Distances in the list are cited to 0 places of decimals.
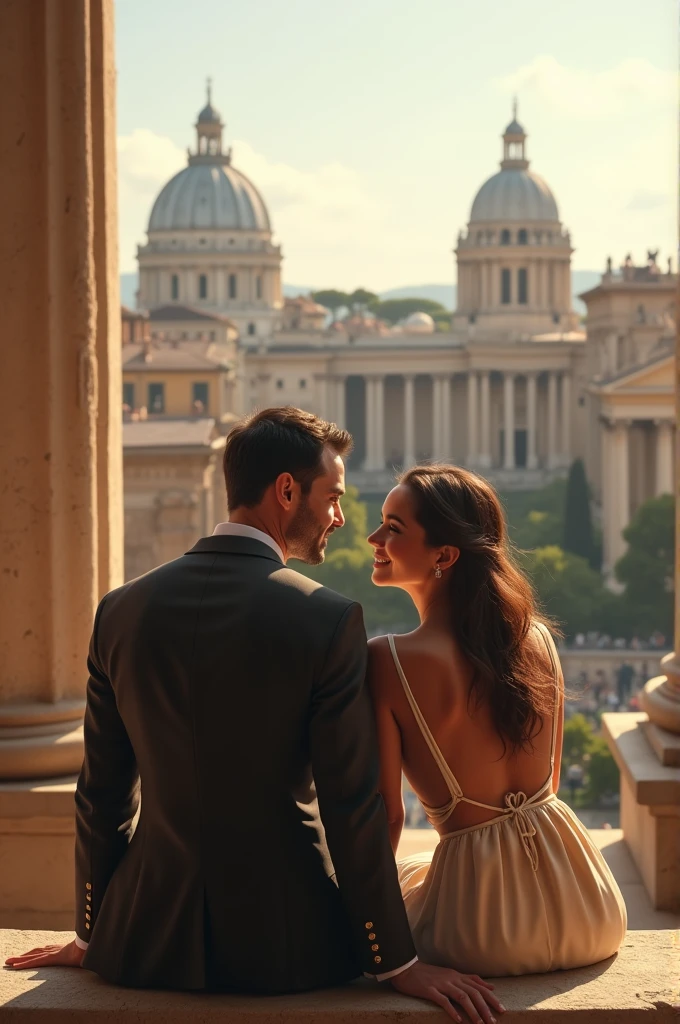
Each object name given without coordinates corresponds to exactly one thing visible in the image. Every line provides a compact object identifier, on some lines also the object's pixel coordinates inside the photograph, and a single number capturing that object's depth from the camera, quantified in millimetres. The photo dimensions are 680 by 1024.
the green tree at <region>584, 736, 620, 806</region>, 24984
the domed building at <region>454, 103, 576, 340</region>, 108188
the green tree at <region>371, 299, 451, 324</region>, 159750
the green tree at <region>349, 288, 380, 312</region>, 157125
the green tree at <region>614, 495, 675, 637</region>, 44062
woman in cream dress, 3883
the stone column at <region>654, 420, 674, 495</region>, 58531
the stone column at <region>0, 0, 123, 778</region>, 5660
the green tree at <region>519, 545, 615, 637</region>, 44219
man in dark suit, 3664
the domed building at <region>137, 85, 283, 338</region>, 118188
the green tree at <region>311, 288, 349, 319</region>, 157125
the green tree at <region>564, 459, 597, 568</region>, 57156
